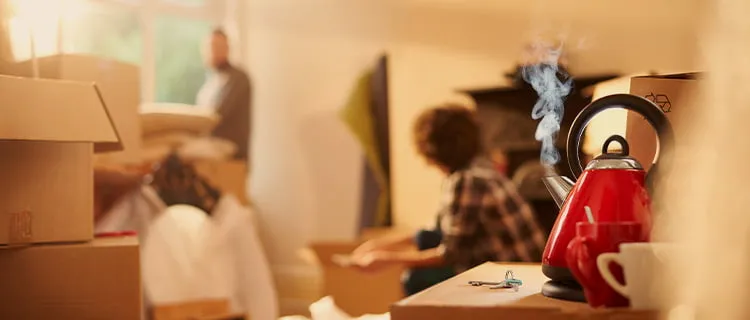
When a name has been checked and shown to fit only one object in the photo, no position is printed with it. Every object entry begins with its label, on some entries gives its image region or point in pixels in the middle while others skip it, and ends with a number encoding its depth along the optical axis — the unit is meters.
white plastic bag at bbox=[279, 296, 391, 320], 1.30
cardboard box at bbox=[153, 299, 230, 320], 2.91
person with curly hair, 2.61
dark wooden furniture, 4.04
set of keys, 1.04
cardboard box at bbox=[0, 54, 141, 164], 1.86
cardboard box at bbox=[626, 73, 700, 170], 1.19
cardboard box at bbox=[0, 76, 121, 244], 1.28
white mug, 0.83
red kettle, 0.96
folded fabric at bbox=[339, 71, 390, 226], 5.07
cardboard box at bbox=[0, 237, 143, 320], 1.33
